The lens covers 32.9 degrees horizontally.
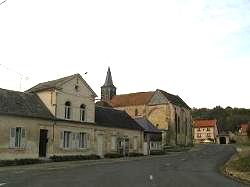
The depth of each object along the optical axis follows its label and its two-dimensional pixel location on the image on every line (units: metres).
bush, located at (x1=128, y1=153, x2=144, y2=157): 52.09
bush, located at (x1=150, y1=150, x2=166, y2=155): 59.13
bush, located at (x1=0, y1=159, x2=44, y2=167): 33.58
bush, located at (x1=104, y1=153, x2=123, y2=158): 47.34
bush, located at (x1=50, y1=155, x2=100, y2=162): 39.26
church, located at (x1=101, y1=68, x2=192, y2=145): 86.44
